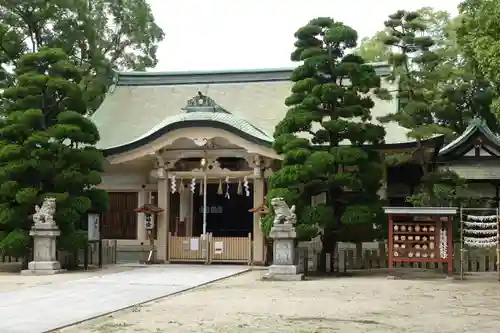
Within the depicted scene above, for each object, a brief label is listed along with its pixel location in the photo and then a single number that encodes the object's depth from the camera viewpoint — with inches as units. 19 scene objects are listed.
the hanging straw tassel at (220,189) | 802.5
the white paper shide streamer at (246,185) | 788.6
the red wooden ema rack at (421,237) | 634.2
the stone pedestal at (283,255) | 614.9
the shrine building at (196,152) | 770.2
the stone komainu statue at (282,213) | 631.2
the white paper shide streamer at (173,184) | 807.1
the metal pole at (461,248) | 625.3
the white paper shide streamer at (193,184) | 802.2
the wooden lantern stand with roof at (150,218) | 787.4
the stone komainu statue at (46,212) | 663.8
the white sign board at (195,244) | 784.3
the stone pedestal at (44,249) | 662.5
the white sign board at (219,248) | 772.6
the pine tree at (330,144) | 647.8
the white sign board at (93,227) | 722.8
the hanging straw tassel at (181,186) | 827.6
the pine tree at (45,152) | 679.7
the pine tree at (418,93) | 706.2
